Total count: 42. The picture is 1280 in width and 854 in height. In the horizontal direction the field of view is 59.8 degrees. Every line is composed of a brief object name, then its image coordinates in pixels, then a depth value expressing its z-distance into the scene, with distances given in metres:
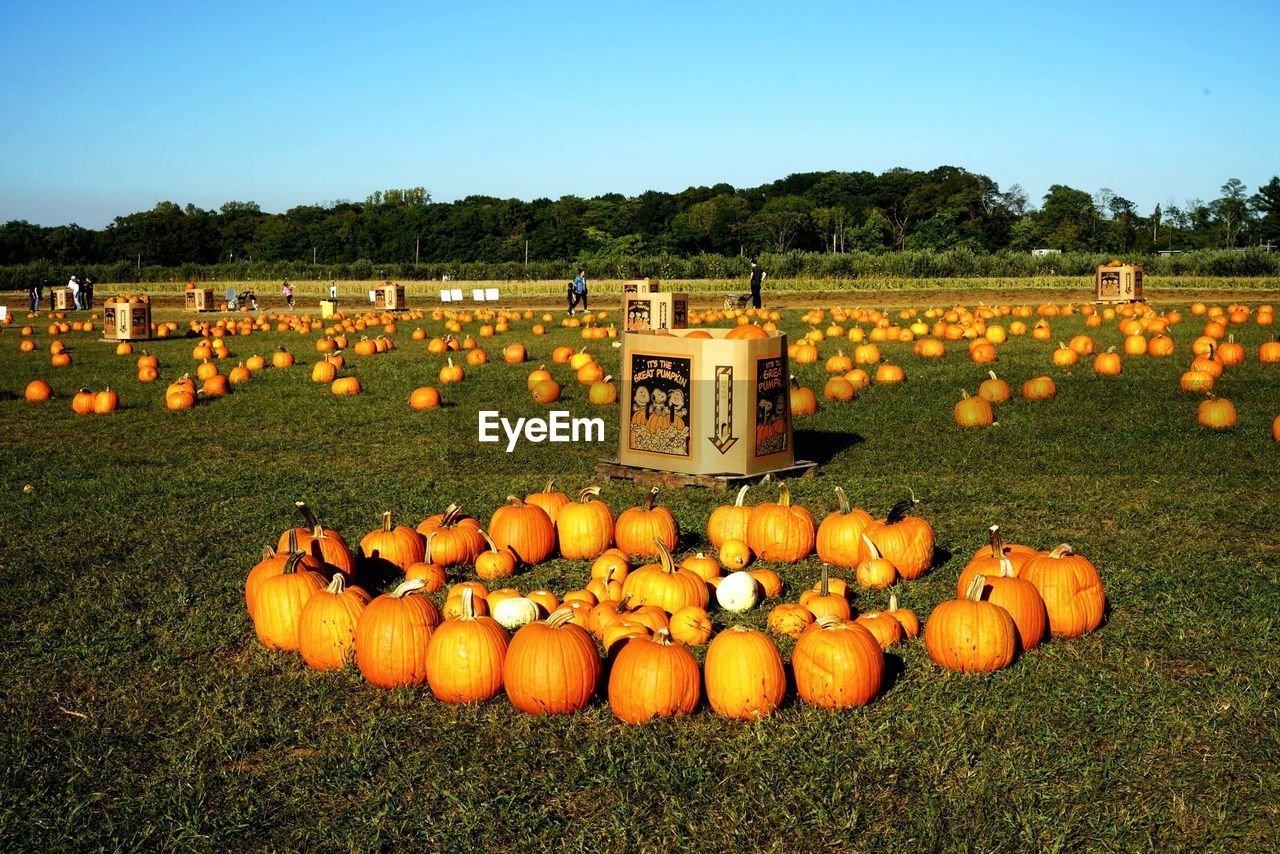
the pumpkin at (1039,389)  15.20
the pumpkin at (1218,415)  12.86
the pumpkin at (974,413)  13.54
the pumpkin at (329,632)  6.12
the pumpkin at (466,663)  5.59
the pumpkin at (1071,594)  6.33
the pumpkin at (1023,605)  6.11
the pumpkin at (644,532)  8.06
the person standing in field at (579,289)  36.25
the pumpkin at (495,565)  7.70
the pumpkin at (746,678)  5.32
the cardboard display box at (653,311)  25.64
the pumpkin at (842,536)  7.76
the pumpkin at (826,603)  6.25
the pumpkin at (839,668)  5.36
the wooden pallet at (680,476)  10.25
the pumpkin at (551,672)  5.40
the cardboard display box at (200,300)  44.94
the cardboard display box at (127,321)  28.47
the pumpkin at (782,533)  7.97
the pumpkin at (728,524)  8.20
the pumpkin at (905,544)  7.45
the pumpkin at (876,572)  7.29
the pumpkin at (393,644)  5.80
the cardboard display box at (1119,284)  34.16
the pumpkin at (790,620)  6.25
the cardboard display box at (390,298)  42.50
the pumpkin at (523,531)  8.02
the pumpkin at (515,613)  6.34
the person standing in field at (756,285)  36.41
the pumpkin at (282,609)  6.37
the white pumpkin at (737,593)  6.83
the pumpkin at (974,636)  5.78
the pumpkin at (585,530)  8.12
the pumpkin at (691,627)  6.16
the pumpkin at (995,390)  14.95
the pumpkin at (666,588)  6.64
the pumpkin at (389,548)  7.69
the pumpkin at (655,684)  5.30
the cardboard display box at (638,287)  31.05
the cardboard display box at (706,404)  10.19
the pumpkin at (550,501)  8.49
